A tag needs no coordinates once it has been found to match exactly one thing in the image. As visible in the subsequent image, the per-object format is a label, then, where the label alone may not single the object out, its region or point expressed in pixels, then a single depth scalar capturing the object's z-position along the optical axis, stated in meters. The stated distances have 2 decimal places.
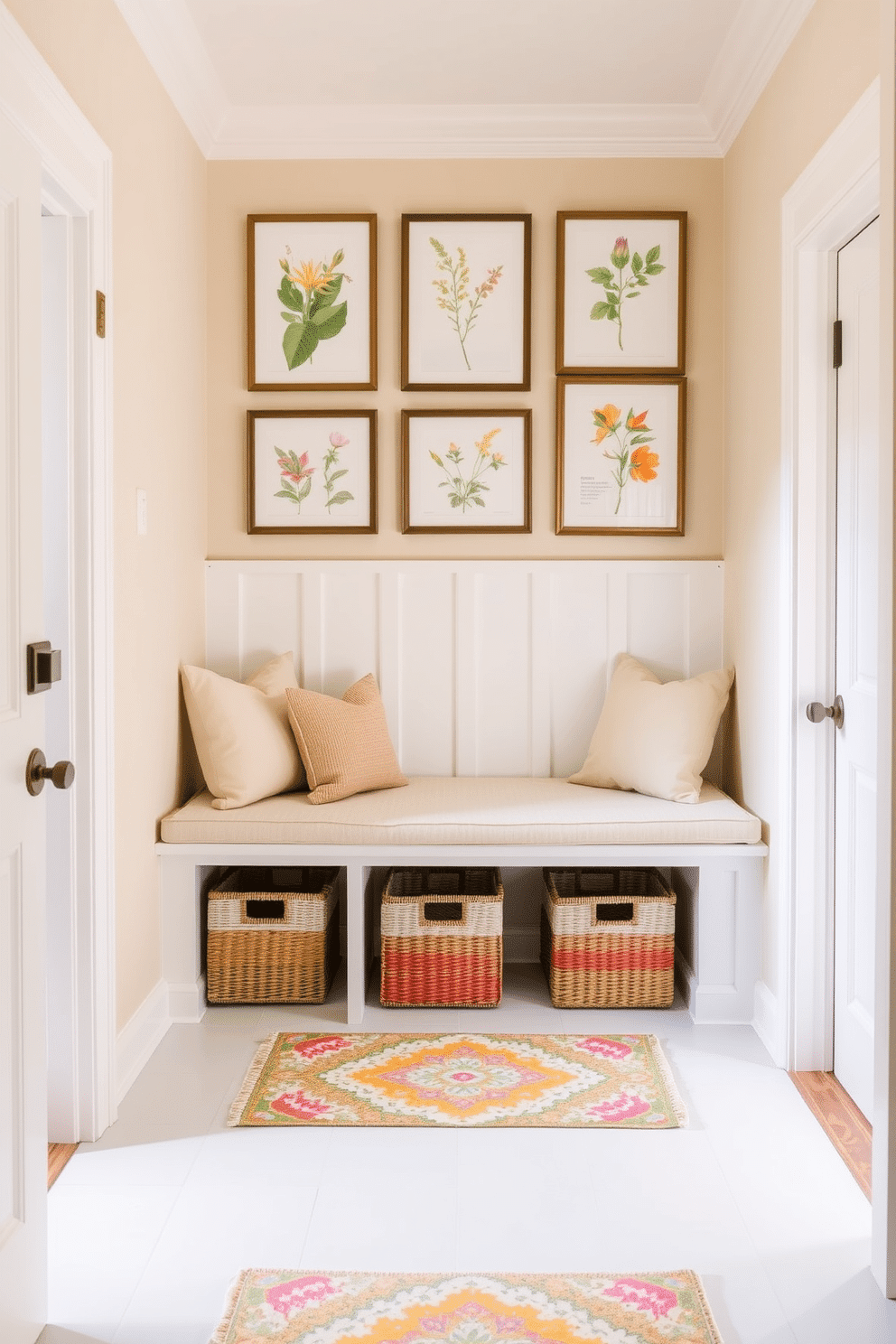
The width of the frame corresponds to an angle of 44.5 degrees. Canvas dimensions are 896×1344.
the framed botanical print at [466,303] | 3.46
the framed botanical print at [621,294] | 3.45
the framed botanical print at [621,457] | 3.48
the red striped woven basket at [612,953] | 3.06
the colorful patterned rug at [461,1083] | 2.45
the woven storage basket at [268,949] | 3.05
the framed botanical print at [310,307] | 3.47
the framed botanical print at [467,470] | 3.50
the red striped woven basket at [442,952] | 3.03
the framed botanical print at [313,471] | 3.50
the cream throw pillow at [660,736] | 3.19
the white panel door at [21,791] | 1.64
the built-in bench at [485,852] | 2.95
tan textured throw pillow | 3.17
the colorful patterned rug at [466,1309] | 1.73
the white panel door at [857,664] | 2.45
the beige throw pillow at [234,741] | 3.10
